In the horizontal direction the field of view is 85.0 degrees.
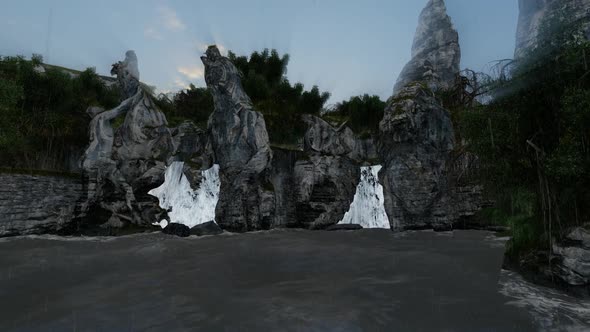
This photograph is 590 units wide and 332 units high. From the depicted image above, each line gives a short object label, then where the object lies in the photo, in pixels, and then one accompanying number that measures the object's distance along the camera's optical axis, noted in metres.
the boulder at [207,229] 16.74
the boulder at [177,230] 16.19
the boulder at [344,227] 20.61
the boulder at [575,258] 5.95
